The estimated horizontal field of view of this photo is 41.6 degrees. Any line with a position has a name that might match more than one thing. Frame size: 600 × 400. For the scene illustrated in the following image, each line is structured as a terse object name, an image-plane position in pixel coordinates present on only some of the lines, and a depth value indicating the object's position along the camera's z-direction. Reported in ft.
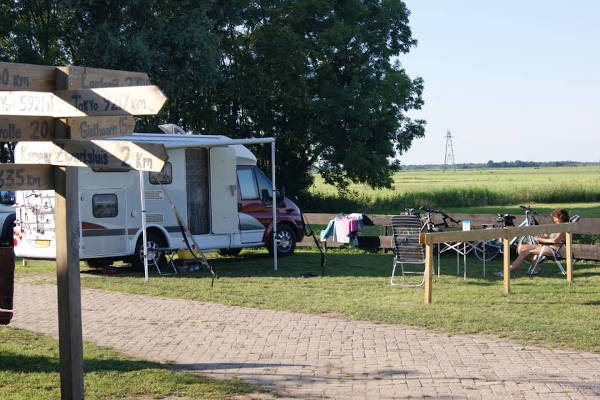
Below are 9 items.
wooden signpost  14.96
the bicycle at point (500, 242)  49.38
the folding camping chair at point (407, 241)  40.29
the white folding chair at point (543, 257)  42.39
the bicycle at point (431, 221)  51.38
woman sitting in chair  42.22
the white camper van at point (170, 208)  45.91
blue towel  57.82
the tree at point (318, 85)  95.50
